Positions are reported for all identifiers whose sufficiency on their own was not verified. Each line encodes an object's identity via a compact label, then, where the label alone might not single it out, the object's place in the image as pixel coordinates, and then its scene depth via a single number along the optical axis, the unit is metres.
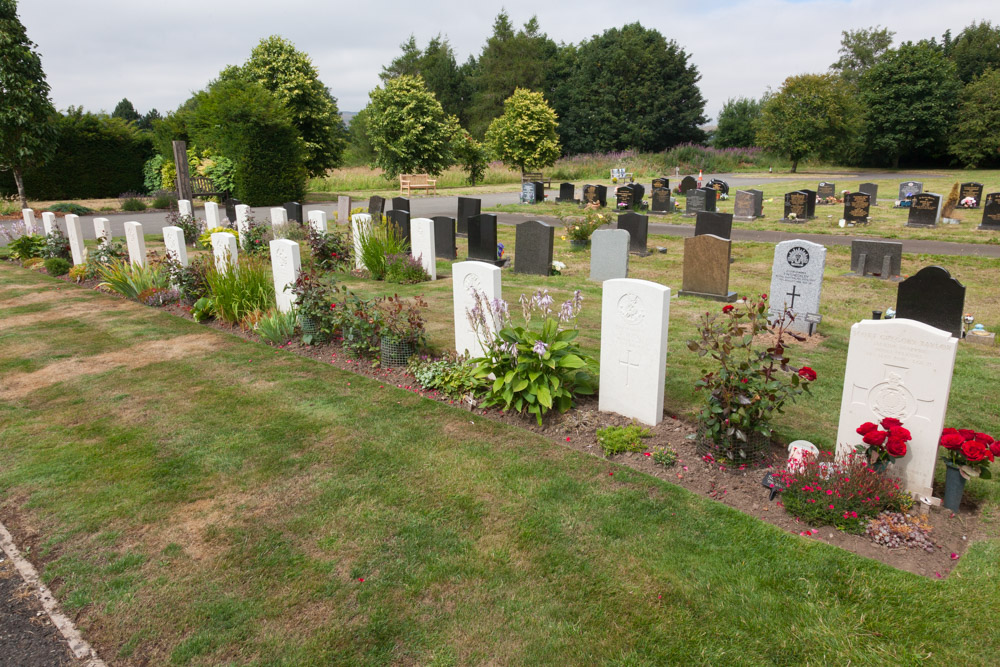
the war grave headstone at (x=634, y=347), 5.32
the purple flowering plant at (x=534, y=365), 5.71
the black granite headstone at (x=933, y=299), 7.81
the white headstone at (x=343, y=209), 18.77
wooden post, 21.09
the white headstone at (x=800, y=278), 8.62
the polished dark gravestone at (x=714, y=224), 13.91
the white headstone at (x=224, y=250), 9.17
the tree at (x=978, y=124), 43.91
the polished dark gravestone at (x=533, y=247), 12.66
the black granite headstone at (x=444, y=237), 14.83
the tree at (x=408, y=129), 34.12
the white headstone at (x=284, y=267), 8.34
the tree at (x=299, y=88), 31.04
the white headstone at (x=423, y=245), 12.20
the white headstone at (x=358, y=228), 13.08
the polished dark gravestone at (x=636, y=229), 14.95
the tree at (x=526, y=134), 37.59
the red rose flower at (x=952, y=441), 4.09
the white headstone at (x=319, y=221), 13.84
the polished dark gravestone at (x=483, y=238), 13.90
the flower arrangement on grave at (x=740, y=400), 4.68
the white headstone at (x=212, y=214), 16.30
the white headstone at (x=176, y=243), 10.19
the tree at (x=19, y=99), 21.86
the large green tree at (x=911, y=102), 46.66
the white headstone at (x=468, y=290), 6.39
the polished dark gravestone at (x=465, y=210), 17.78
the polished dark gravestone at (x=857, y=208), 18.91
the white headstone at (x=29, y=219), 15.97
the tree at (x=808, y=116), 45.25
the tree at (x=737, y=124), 63.88
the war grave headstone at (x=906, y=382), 4.17
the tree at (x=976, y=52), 53.94
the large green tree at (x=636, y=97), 60.53
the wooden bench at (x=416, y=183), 34.41
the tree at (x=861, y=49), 67.62
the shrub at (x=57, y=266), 13.27
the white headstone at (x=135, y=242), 11.23
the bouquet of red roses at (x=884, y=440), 4.15
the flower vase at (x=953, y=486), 4.23
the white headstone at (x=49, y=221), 14.50
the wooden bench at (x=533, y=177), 37.80
